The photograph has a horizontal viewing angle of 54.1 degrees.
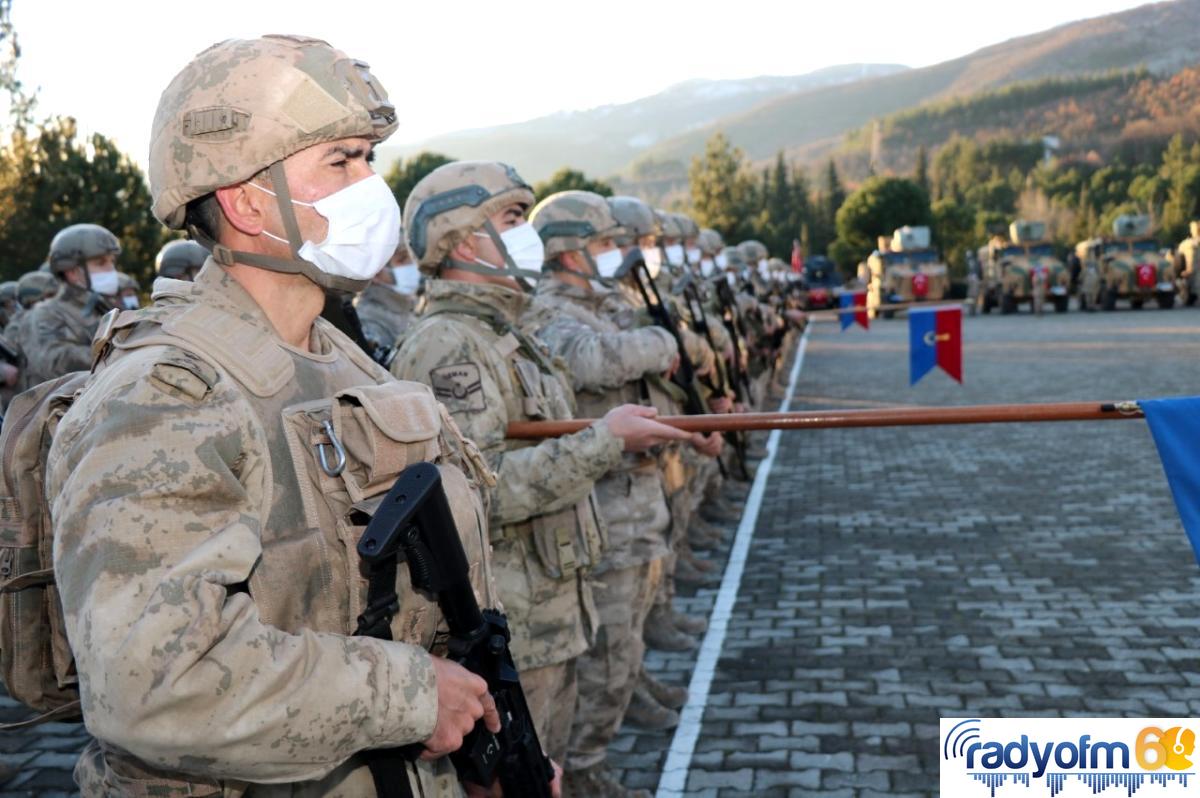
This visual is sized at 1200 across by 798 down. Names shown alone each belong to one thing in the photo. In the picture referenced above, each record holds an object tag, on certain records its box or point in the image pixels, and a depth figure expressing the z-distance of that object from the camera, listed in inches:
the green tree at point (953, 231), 2472.9
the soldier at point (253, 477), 63.8
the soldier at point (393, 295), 290.4
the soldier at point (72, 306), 305.0
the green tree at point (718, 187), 2839.6
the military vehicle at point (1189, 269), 1316.4
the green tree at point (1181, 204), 2177.7
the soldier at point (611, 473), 175.5
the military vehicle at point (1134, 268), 1283.2
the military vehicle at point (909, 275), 1446.9
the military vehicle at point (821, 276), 1771.3
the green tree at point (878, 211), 2310.5
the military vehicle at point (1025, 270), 1375.5
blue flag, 131.3
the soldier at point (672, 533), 205.6
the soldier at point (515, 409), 134.3
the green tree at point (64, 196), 1004.6
